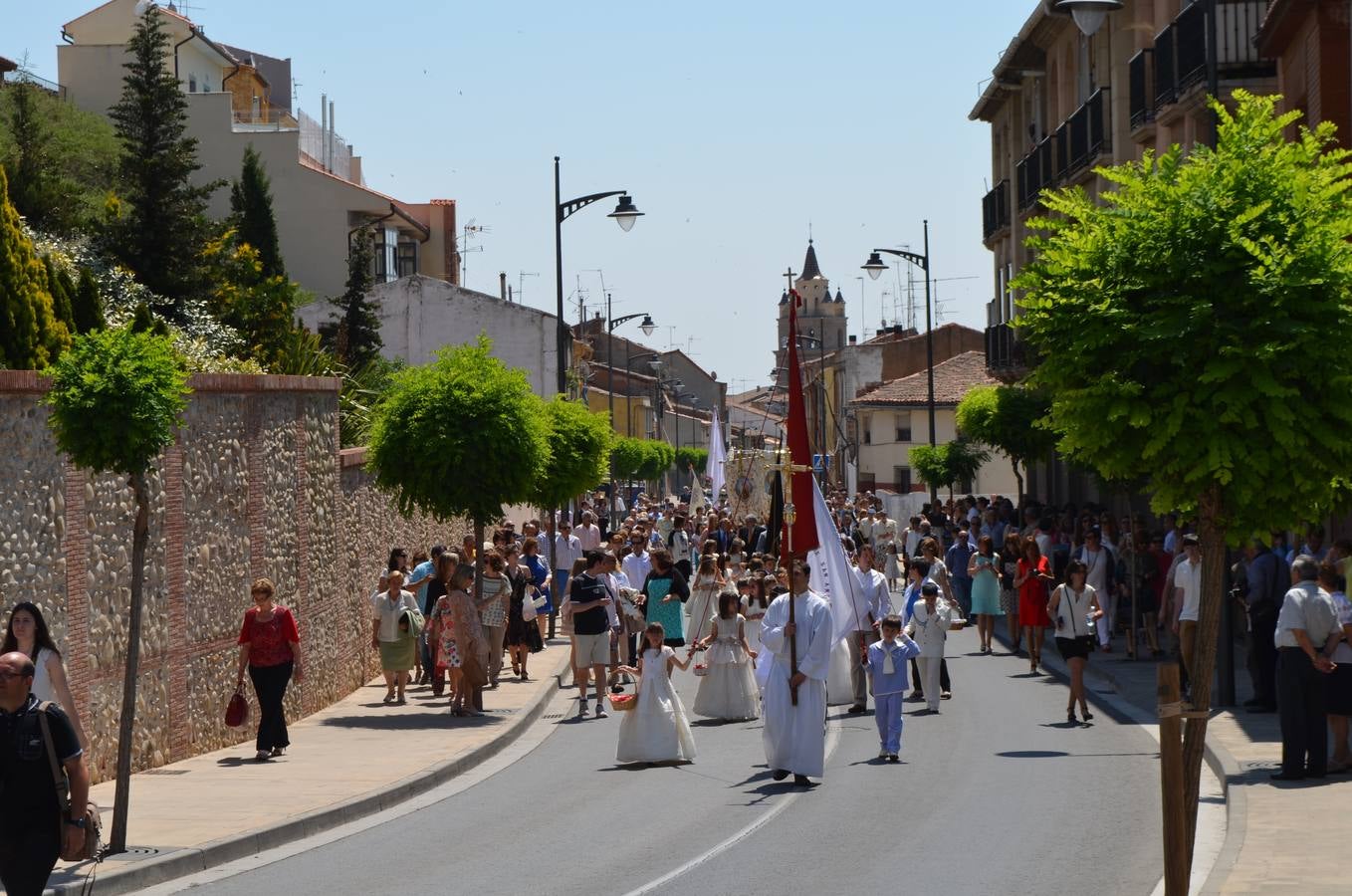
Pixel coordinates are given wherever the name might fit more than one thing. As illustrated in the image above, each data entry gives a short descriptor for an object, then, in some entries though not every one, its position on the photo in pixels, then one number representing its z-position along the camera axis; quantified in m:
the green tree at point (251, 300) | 32.44
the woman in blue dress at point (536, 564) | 27.38
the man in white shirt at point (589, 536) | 34.03
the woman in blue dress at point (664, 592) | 23.03
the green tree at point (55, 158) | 37.25
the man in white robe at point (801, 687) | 14.99
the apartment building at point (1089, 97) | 28.92
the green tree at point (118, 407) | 11.68
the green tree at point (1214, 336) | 8.85
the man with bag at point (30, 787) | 8.05
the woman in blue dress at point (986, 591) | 27.11
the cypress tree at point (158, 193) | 37.78
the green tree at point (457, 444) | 21.62
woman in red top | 16.50
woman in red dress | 23.92
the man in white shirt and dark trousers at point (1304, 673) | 13.95
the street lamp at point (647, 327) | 57.37
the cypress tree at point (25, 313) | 18.80
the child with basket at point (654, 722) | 16.59
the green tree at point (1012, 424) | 38.81
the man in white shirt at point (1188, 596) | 18.94
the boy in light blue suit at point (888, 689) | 16.33
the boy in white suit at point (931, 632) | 19.86
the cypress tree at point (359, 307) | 51.19
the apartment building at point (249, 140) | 57.44
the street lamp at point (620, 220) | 33.09
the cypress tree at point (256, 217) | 49.78
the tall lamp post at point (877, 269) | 45.59
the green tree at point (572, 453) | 33.31
